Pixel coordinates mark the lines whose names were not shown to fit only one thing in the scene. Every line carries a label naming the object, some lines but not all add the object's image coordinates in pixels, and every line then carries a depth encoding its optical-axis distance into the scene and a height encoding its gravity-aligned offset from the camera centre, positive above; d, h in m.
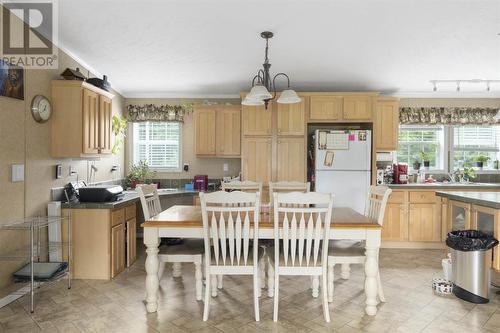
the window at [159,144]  5.66 +0.31
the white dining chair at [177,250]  2.85 -0.76
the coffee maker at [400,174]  5.07 -0.15
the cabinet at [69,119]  3.48 +0.44
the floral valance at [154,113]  5.52 +0.81
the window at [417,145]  5.60 +0.32
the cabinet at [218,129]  5.18 +0.52
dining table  2.66 -0.58
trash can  2.94 -0.90
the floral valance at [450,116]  5.41 +0.77
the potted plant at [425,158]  5.50 +0.10
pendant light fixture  2.84 +0.60
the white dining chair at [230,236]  2.51 -0.55
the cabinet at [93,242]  3.44 -0.82
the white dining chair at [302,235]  2.47 -0.54
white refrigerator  4.68 -0.02
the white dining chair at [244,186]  3.69 -0.25
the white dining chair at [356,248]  2.81 -0.75
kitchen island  3.04 -0.48
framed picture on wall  2.75 +0.68
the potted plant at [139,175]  5.29 -0.20
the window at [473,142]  5.59 +0.37
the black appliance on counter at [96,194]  3.52 -0.33
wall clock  3.16 +0.51
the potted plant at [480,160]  5.45 +0.07
